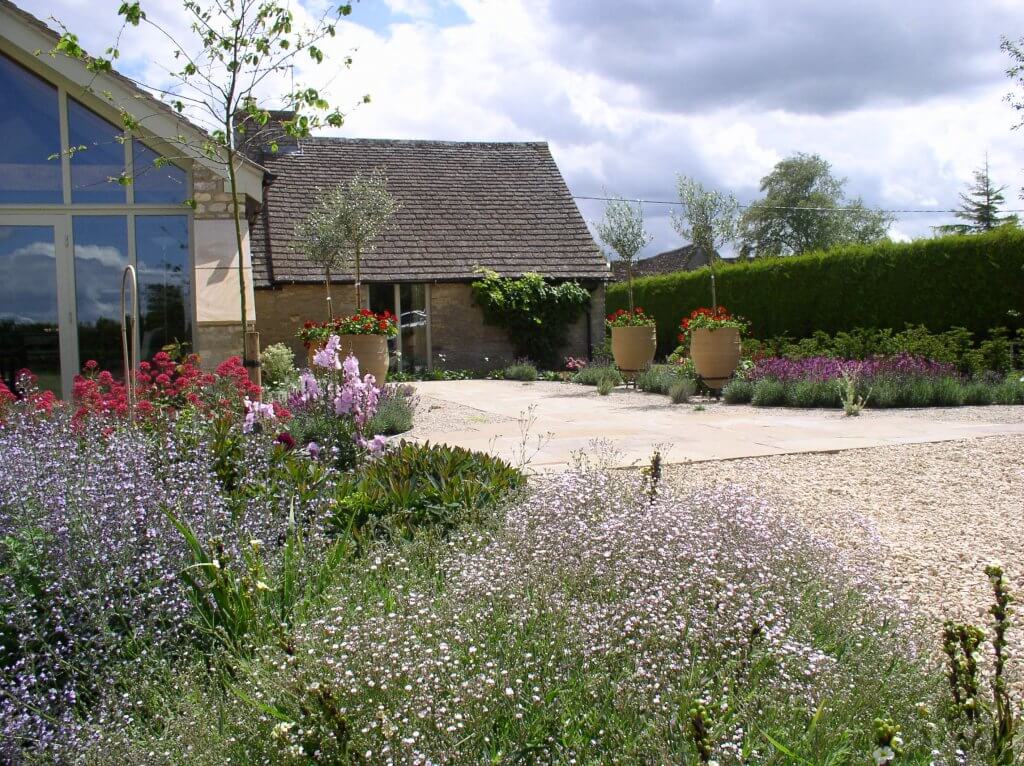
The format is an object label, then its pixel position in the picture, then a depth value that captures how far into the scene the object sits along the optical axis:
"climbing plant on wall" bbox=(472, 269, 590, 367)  17.73
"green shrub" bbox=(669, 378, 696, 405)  11.30
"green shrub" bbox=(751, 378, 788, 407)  10.68
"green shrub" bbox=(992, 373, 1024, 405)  10.30
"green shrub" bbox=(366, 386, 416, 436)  7.92
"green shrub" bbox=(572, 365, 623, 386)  14.24
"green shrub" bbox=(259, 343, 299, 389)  12.68
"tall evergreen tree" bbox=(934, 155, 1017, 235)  41.03
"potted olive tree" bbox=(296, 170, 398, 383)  14.74
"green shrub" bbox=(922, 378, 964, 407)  10.27
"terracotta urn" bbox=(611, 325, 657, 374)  13.91
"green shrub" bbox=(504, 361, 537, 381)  16.20
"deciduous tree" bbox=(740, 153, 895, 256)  44.97
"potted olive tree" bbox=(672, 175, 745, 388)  11.73
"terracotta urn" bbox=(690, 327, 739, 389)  11.72
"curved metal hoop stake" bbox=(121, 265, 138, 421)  4.90
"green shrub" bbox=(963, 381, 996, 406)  10.32
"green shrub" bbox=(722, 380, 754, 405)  11.17
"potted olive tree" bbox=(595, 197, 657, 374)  13.91
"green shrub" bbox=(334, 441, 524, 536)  3.60
